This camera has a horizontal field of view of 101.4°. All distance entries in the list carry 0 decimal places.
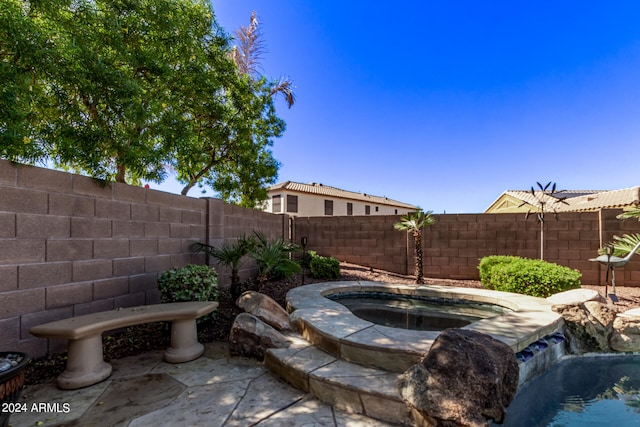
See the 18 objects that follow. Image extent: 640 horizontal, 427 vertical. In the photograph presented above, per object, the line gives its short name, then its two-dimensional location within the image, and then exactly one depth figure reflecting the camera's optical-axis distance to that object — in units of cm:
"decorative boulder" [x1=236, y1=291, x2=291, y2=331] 354
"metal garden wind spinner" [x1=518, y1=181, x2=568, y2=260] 617
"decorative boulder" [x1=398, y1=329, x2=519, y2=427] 184
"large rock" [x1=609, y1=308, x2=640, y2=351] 359
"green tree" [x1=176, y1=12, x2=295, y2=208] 728
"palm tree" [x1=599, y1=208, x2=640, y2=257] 464
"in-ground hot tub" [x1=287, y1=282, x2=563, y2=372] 249
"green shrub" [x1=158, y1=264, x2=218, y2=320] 358
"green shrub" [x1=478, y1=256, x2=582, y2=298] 486
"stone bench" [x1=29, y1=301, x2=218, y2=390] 238
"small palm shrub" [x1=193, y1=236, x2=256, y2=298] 454
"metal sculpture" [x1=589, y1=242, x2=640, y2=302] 484
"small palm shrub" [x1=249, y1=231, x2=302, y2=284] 460
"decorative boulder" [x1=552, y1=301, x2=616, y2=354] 354
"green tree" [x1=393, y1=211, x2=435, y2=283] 649
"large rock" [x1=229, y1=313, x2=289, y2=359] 307
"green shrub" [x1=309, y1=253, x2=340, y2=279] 691
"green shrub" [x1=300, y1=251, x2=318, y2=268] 745
